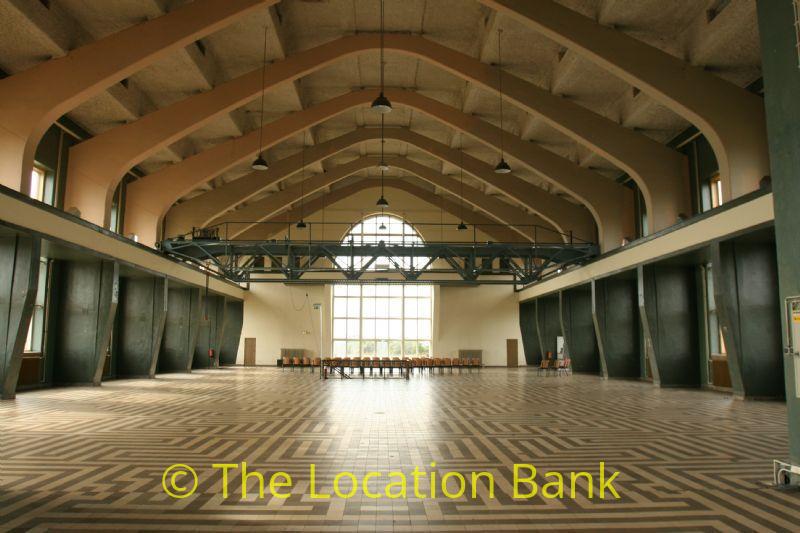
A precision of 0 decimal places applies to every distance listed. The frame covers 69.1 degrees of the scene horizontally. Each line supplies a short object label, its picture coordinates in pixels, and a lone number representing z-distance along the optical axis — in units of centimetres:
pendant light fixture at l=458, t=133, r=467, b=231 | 2546
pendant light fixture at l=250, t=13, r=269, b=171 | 1711
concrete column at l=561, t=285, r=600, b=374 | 2694
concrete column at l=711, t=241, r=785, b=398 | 1455
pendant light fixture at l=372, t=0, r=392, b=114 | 1354
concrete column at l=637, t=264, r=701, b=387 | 1900
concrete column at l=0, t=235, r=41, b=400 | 1345
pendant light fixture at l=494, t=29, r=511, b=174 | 1761
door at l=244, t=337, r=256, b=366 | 3431
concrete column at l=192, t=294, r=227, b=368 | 3105
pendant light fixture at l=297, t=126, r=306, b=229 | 2514
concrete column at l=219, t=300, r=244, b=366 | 3425
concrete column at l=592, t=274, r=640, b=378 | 2261
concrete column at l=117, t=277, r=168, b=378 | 2222
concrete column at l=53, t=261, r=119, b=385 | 1827
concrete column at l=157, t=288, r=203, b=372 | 2633
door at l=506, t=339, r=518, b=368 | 3412
